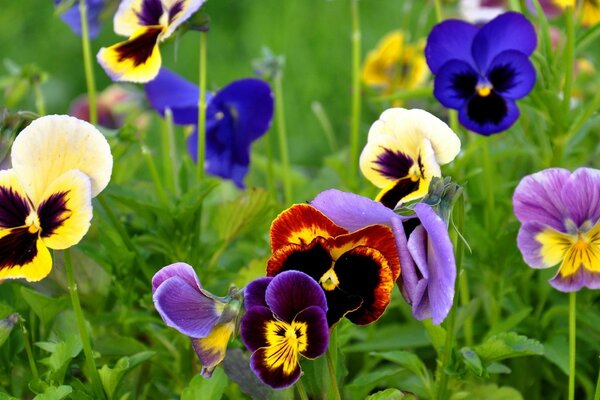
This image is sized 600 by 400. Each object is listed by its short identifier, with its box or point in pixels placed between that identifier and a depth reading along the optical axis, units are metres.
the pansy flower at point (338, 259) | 1.02
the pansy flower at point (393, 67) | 1.57
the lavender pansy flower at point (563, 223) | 1.06
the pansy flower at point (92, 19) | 1.31
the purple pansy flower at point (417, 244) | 1.00
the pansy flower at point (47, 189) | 1.03
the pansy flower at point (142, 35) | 1.12
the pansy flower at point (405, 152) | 1.05
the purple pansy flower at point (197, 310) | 1.01
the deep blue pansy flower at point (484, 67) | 1.14
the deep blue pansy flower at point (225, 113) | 1.25
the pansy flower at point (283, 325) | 1.01
